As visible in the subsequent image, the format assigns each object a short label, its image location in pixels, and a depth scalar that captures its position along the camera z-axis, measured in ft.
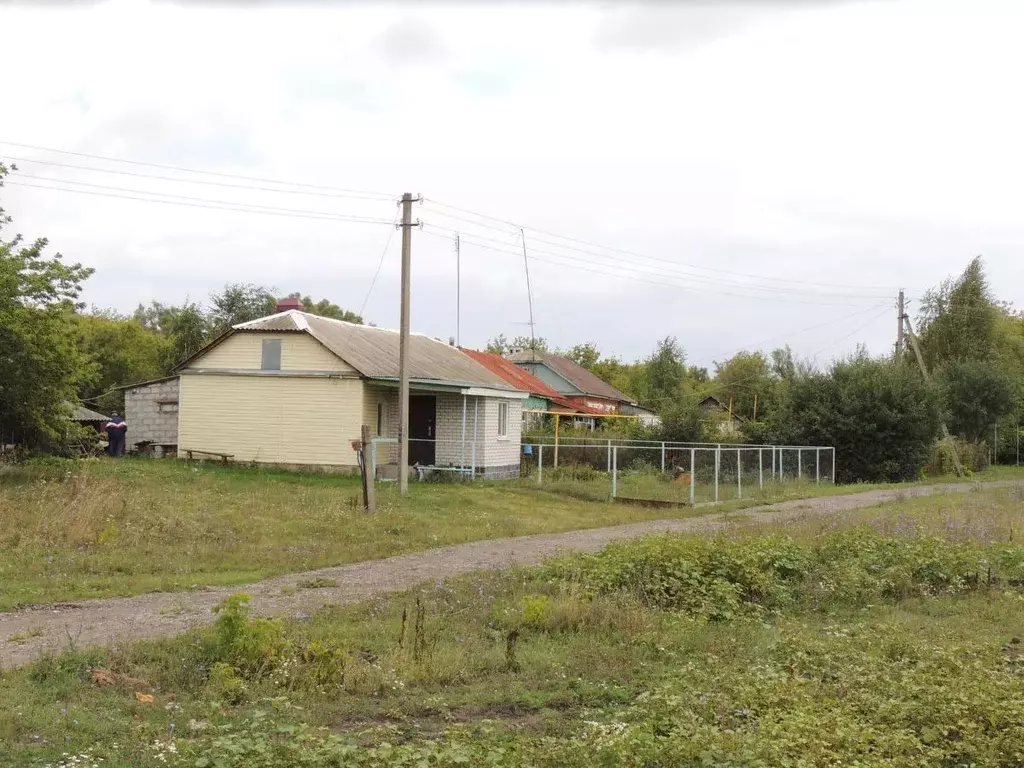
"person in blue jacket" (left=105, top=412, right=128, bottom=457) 94.63
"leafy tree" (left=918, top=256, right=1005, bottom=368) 182.15
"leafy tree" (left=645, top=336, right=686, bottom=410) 186.19
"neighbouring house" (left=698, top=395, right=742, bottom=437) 123.03
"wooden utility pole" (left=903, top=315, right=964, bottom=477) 122.01
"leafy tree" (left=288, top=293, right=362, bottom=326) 207.10
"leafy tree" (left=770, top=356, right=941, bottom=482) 110.83
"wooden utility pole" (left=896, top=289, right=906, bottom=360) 136.67
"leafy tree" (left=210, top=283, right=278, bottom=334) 162.09
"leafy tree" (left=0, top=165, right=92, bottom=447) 64.80
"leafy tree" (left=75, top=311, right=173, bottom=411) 151.37
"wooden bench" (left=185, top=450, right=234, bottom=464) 87.60
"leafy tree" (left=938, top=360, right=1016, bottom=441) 140.05
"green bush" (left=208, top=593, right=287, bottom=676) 23.40
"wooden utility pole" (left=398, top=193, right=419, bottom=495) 68.90
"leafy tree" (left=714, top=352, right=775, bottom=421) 169.50
